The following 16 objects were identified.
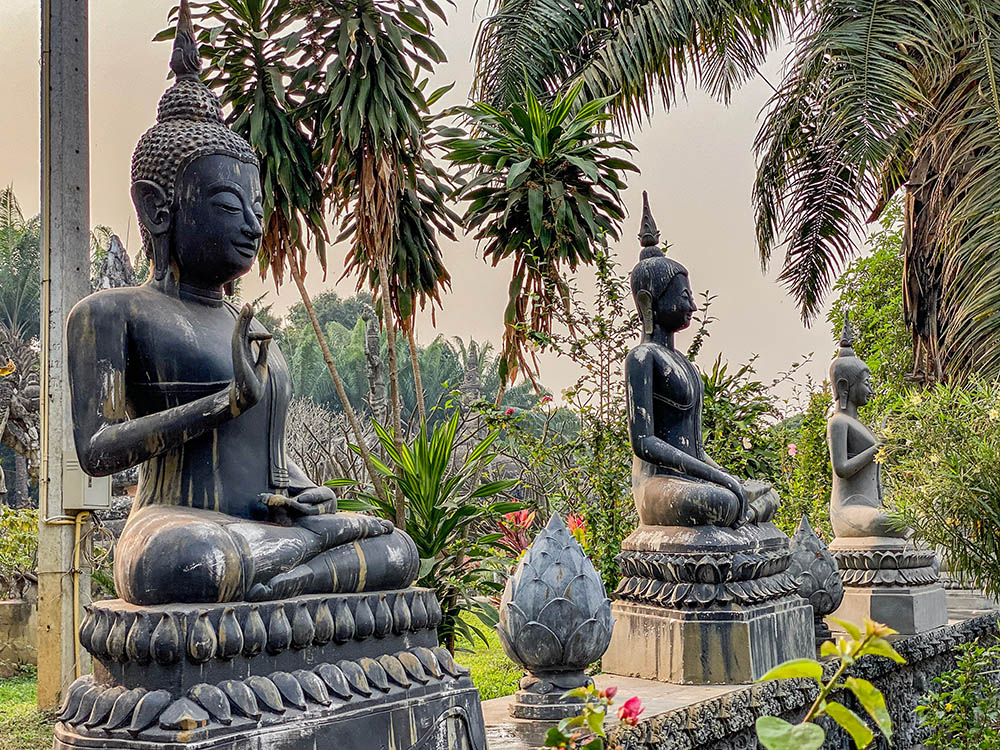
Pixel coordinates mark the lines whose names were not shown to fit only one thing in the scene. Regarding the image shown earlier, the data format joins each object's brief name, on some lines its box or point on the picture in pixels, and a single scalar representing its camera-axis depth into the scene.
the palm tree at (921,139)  7.81
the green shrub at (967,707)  4.56
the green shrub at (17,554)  7.80
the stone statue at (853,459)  6.25
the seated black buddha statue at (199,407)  2.49
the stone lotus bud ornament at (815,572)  5.26
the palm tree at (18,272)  24.30
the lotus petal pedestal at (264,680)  2.31
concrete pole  5.54
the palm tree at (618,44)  9.45
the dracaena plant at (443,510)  5.80
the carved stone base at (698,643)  4.41
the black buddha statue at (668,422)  4.58
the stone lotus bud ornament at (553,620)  3.55
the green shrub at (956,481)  4.75
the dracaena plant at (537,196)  7.54
